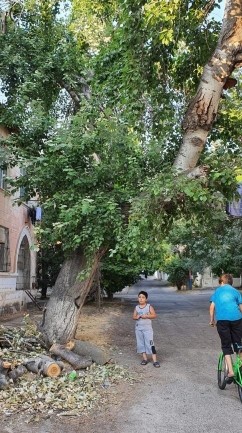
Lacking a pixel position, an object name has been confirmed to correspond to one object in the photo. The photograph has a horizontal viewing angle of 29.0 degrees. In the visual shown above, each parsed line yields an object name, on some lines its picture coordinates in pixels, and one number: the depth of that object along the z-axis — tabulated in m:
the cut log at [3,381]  6.39
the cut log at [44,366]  7.07
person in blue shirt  6.70
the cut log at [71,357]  7.86
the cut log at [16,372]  6.82
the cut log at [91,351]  8.38
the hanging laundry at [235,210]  12.82
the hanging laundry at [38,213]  18.12
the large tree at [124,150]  8.16
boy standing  8.70
